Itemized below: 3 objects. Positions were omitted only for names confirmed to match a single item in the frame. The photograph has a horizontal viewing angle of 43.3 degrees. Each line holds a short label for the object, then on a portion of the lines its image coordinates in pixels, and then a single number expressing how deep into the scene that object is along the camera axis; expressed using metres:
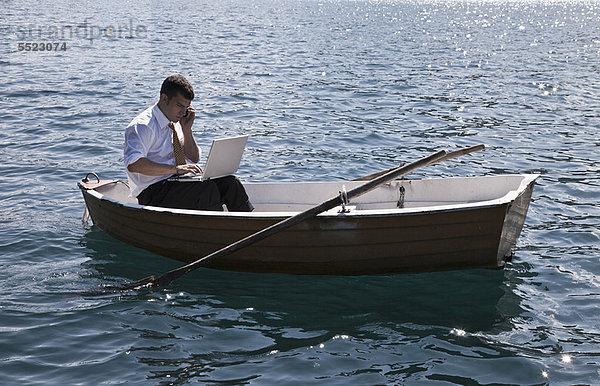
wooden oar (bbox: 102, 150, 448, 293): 7.16
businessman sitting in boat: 7.97
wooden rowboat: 7.37
